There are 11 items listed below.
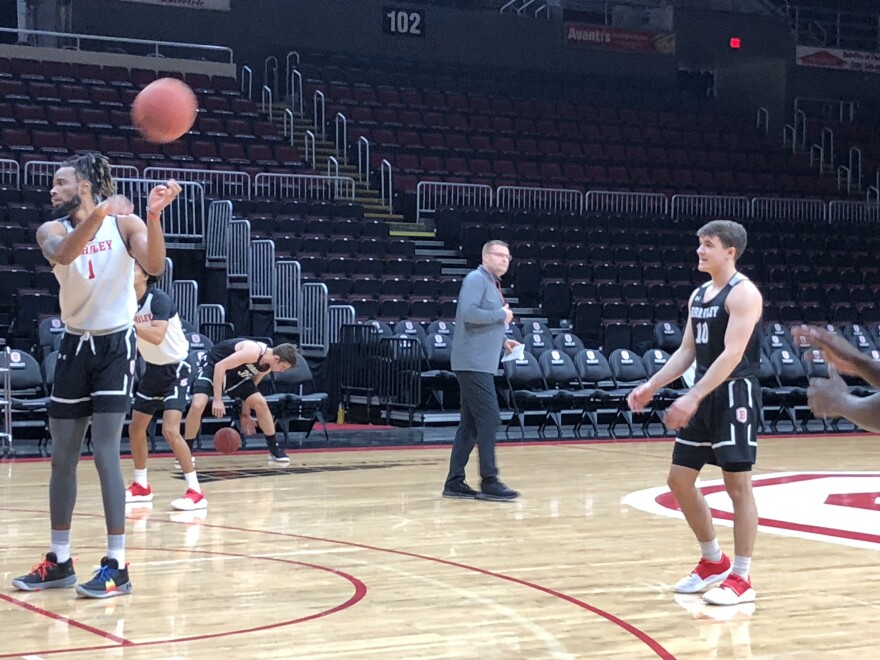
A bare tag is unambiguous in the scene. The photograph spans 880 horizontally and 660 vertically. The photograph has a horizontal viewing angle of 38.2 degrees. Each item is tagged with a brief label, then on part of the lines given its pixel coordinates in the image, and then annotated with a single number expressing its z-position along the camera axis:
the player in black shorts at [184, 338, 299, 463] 9.82
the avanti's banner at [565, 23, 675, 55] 27.62
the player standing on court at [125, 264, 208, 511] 8.45
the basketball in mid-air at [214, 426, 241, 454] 10.38
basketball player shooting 5.57
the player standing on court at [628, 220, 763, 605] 5.60
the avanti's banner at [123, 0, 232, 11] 24.22
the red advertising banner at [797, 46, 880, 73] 28.08
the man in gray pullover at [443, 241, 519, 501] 8.95
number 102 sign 25.92
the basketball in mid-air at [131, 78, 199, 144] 5.77
